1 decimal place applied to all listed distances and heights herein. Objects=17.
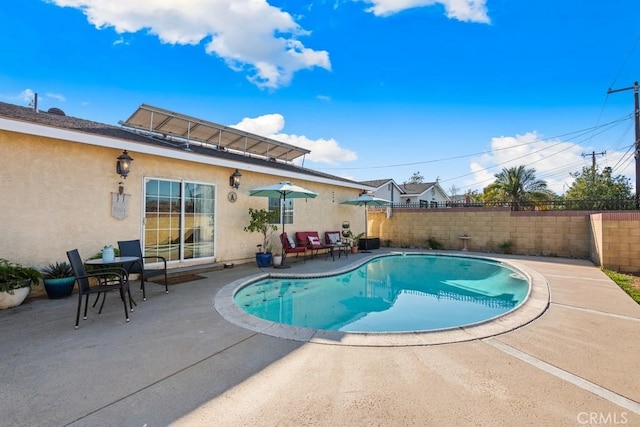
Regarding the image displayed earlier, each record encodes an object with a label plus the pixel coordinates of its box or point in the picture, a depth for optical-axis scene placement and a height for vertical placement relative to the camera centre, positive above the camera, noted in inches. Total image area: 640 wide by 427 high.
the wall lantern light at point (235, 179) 391.9 +59.9
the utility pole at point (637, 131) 569.6 +177.7
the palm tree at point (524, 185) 919.0 +116.8
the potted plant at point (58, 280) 225.9 -42.8
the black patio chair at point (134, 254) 231.8 -24.7
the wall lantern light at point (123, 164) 280.5 +57.6
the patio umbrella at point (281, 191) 378.6 +42.8
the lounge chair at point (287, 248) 413.7 -34.7
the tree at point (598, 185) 802.8 +107.9
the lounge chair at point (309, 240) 466.3 -27.4
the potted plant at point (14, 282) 199.2 -39.7
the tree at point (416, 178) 2103.8 +321.4
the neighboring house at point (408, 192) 1213.5 +141.6
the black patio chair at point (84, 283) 168.9 -35.4
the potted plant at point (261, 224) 380.2 -0.4
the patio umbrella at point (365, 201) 569.6 +42.8
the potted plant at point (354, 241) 561.0 -35.9
